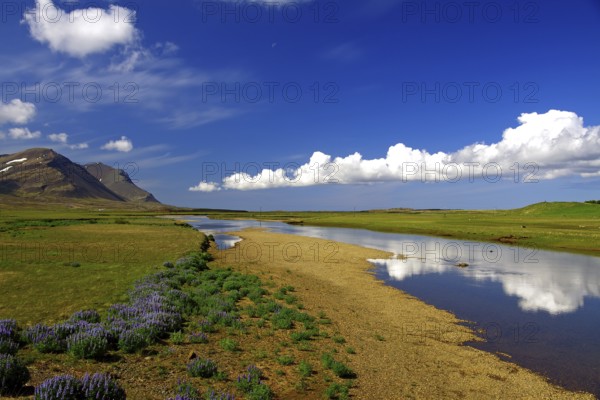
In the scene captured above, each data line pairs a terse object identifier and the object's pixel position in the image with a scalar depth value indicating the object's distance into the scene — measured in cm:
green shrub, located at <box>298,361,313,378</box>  1218
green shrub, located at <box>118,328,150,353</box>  1210
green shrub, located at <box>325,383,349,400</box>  1089
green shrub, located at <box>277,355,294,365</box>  1301
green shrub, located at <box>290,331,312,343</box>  1577
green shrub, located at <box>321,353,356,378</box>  1247
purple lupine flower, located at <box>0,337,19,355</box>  1045
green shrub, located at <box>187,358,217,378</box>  1091
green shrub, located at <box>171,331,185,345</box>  1360
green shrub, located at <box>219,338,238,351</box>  1369
